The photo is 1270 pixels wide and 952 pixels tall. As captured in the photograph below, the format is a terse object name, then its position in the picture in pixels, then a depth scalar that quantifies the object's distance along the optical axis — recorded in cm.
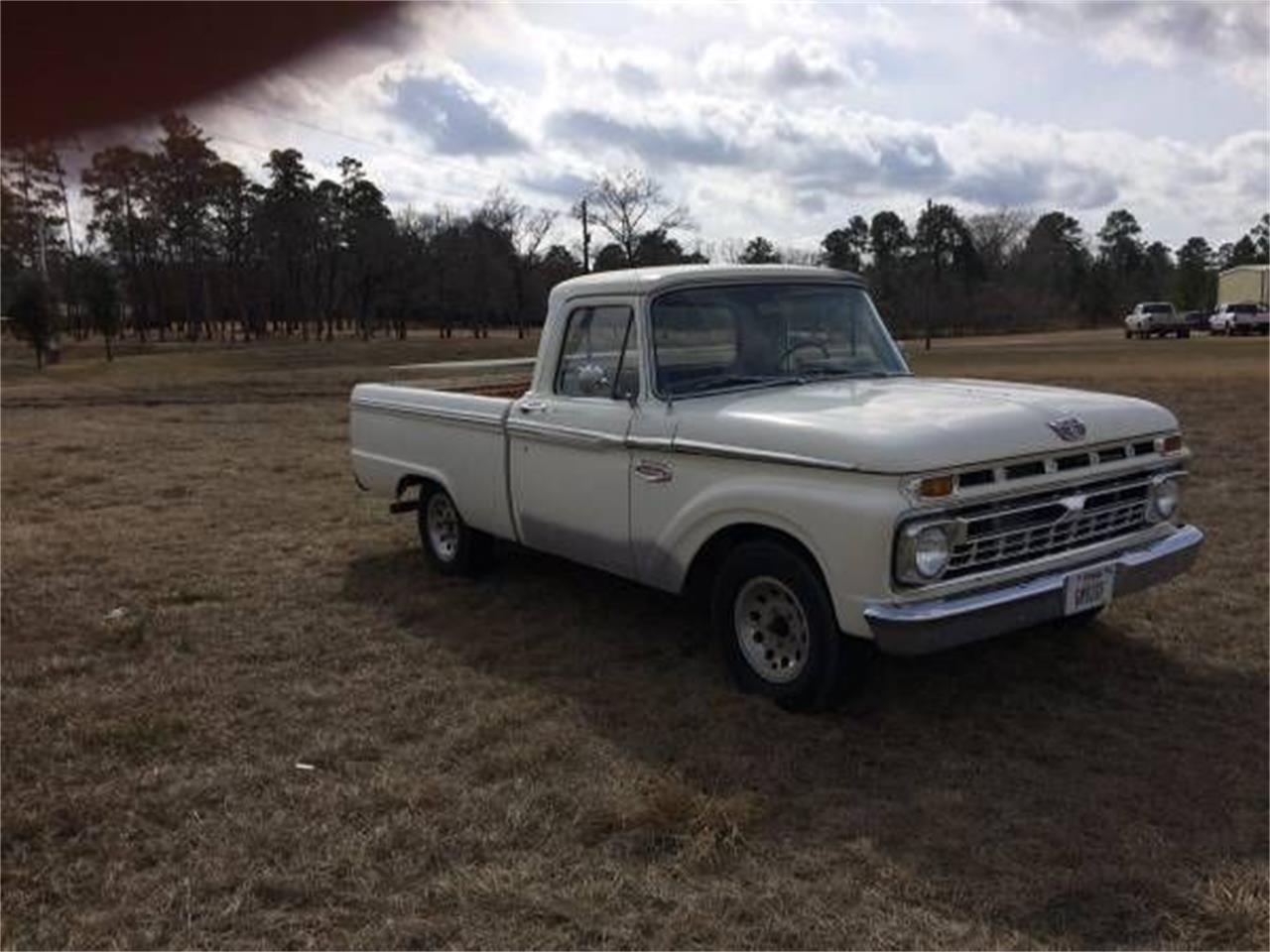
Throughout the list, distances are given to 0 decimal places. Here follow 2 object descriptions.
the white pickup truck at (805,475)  431
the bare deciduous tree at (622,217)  6544
